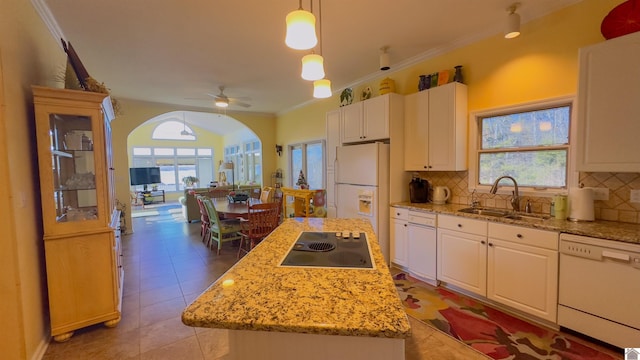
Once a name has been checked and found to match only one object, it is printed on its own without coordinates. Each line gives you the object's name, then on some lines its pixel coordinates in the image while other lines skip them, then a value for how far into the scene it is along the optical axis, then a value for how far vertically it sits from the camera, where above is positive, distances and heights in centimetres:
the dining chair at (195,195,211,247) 462 -93
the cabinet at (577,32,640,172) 194 +44
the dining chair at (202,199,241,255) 426 -90
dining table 412 -62
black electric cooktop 143 -49
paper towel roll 225 -33
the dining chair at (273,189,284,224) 516 -51
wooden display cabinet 211 -32
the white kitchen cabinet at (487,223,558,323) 217 -88
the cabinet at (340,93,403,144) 350 +70
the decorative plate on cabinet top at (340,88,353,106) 440 +119
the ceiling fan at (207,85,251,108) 454 +130
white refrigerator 353 -22
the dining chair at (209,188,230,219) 640 -54
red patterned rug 198 -136
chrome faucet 271 -27
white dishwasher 183 -89
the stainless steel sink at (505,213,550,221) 243 -47
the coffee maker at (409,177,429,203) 346 -29
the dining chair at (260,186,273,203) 547 -53
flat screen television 1061 -15
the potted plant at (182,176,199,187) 1148 -42
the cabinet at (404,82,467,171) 307 +46
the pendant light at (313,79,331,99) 224 +67
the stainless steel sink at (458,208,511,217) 277 -48
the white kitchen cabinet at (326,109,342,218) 434 +41
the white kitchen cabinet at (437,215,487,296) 259 -87
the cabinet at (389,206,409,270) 335 -85
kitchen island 89 -50
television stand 1041 -96
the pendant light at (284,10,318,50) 143 +75
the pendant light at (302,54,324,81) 182 +69
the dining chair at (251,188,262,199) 666 -57
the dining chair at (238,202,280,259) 385 -74
